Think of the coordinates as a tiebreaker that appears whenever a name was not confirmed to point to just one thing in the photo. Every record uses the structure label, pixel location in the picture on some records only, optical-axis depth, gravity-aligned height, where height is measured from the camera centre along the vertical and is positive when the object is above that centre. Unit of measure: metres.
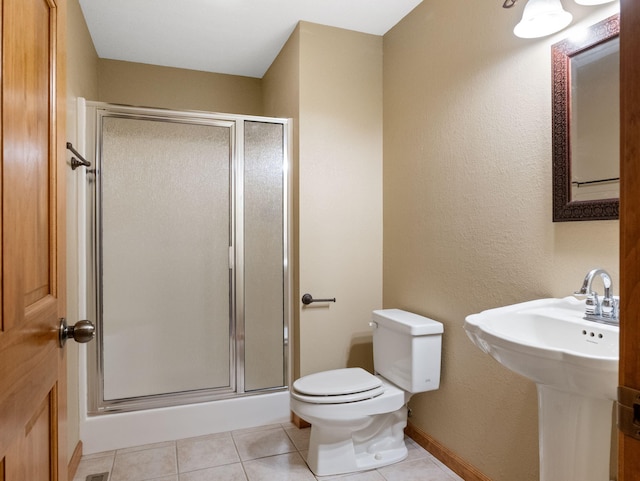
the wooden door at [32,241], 0.68 -0.01
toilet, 2.04 -0.82
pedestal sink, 1.03 -0.36
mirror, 1.41 +0.40
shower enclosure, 2.40 -0.12
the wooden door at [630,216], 0.49 +0.02
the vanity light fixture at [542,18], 1.48 +0.79
